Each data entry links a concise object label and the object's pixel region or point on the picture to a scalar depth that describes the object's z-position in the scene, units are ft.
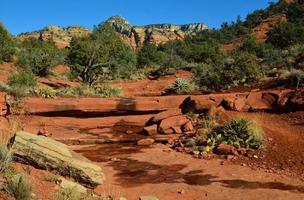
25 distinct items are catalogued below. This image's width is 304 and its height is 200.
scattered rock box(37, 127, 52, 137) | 36.83
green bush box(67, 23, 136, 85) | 73.97
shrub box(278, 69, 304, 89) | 42.83
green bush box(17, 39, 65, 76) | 91.15
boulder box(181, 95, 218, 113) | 39.44
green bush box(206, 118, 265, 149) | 29.81
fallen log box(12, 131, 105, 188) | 18.55
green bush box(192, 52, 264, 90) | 56.45
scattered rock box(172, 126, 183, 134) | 36.63
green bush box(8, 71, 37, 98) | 56.85
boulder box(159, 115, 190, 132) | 37.18
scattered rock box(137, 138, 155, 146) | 34.46
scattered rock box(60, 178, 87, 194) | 17.65
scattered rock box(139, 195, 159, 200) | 19.93
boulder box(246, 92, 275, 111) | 38.59
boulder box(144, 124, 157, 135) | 37.32
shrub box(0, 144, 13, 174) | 16.54
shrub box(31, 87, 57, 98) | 43.85
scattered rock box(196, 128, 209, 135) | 33.31
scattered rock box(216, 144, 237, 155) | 29.12
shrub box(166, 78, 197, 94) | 56.47
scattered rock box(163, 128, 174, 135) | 36.70
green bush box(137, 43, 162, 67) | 120.87
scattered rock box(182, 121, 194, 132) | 36.36
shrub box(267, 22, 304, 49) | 106.09
